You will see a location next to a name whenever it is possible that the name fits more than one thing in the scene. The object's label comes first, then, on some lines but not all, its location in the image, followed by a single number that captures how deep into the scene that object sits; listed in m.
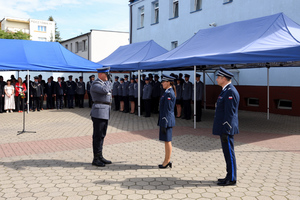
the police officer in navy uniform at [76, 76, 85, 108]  18.59
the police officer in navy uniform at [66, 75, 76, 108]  18.33
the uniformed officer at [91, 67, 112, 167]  5.71
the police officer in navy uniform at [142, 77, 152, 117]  14.00
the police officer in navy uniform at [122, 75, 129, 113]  15.68
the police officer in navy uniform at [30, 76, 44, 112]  16.62
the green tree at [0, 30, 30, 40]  45.49
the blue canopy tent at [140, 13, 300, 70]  8.35
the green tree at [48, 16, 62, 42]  72.96
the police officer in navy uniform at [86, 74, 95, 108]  18.73
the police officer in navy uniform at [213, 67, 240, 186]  4.55
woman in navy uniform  5.51
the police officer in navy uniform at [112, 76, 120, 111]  16.55
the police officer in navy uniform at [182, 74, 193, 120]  12.94
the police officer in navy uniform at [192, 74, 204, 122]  12.23
